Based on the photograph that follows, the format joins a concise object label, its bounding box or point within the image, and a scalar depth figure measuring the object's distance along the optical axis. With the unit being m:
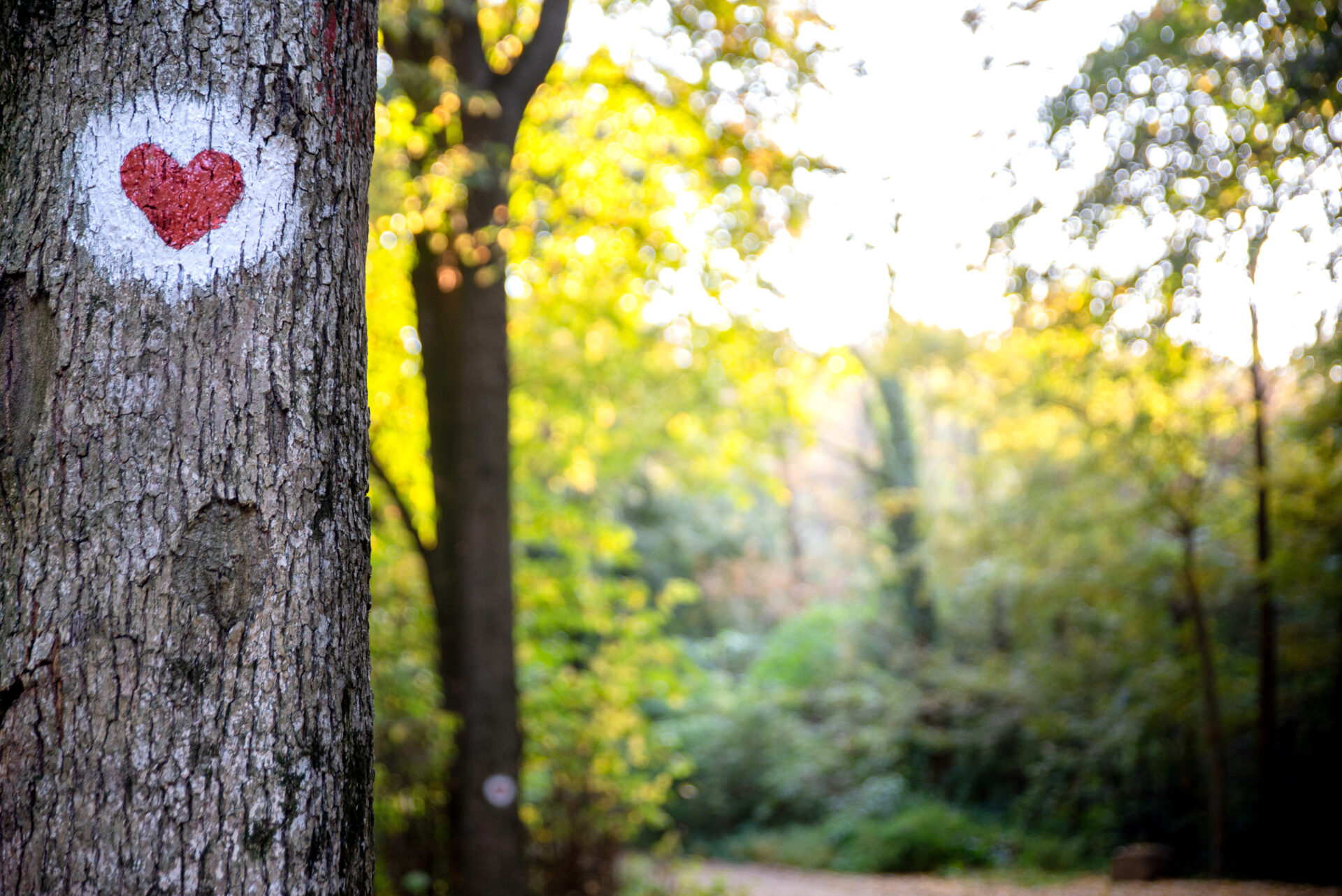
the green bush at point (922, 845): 12.84
